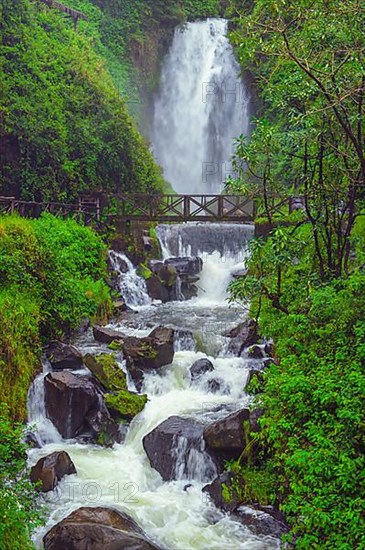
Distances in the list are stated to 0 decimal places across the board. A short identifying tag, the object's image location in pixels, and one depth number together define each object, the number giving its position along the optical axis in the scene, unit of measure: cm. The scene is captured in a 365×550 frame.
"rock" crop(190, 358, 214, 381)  1120
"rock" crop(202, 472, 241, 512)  762
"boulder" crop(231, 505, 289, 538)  709
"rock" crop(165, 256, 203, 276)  1931
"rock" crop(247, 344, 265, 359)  1165
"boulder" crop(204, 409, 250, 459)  809
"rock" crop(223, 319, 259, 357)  1204
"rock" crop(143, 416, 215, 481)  852
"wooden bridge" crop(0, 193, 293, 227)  1751
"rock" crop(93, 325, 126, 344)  1238
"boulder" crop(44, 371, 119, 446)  958
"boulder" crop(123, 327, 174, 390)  1114
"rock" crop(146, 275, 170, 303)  1769
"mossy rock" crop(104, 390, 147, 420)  980
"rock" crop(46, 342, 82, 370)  1078
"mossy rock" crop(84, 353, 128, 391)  1035
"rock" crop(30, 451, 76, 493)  794
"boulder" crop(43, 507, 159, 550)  631
